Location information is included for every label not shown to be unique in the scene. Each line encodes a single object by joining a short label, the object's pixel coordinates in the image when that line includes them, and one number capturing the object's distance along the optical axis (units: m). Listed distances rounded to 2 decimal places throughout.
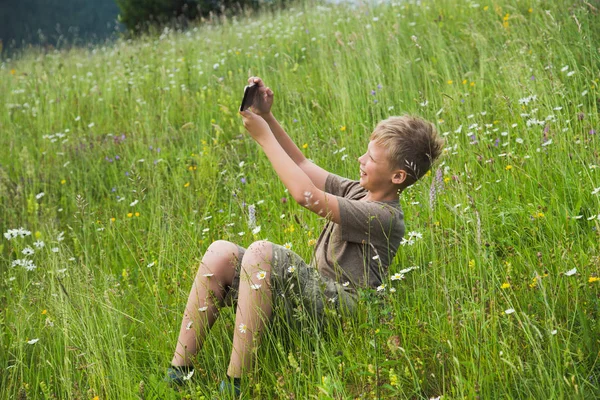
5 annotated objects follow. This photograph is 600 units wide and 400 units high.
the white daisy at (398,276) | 4.77
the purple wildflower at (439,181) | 5.25
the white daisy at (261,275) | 4.67
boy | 4.72
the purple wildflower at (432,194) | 4.50
